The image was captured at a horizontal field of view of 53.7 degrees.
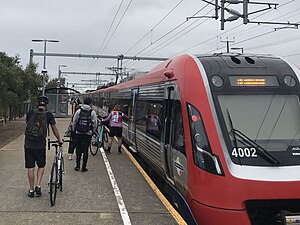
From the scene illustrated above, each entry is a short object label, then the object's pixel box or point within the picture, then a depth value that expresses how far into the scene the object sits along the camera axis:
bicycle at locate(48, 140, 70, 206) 4.79
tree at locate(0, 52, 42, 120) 13.16
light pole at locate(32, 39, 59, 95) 24.29
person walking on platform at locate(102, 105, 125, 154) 9.63
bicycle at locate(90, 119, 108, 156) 9.38
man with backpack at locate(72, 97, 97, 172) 6.90
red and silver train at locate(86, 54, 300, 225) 3.60
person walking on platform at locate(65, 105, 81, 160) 7.46
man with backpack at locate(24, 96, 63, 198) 5.03
